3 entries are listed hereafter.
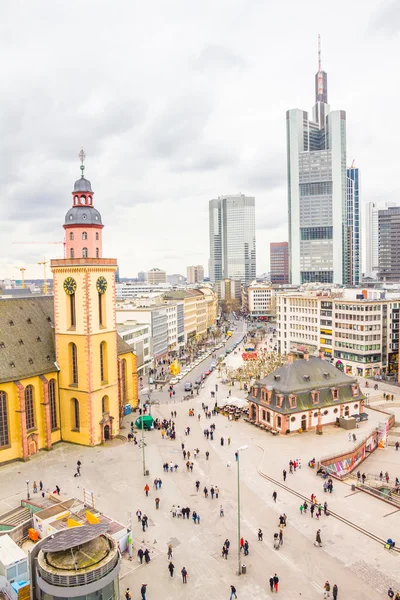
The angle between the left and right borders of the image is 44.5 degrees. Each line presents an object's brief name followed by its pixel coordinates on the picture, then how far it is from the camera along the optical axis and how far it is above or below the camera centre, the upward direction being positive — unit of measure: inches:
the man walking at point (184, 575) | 1193.8 -727.2
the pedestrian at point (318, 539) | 1353.3 -735.2
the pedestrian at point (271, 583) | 1167.0 -734.5
